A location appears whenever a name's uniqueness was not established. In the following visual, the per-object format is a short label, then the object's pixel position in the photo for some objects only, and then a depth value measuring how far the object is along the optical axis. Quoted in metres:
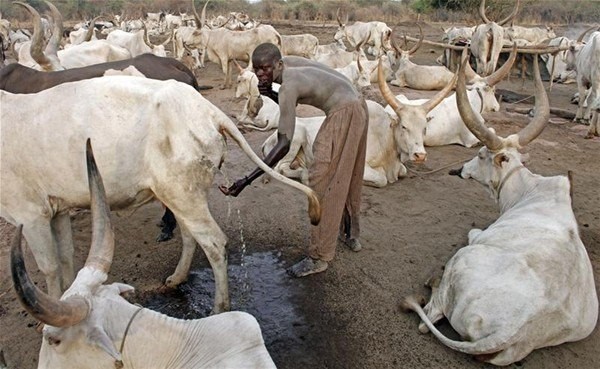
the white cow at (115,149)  3.39
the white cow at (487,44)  11.87
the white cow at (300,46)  16.38
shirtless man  3.77
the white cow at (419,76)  12.88
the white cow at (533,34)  19.14
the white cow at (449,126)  7.95
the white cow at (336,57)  14.58
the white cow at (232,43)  13.79
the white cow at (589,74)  8.87
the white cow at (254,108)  8.96
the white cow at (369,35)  19.08
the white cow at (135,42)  13.58
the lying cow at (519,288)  3.08
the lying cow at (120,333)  2.15
